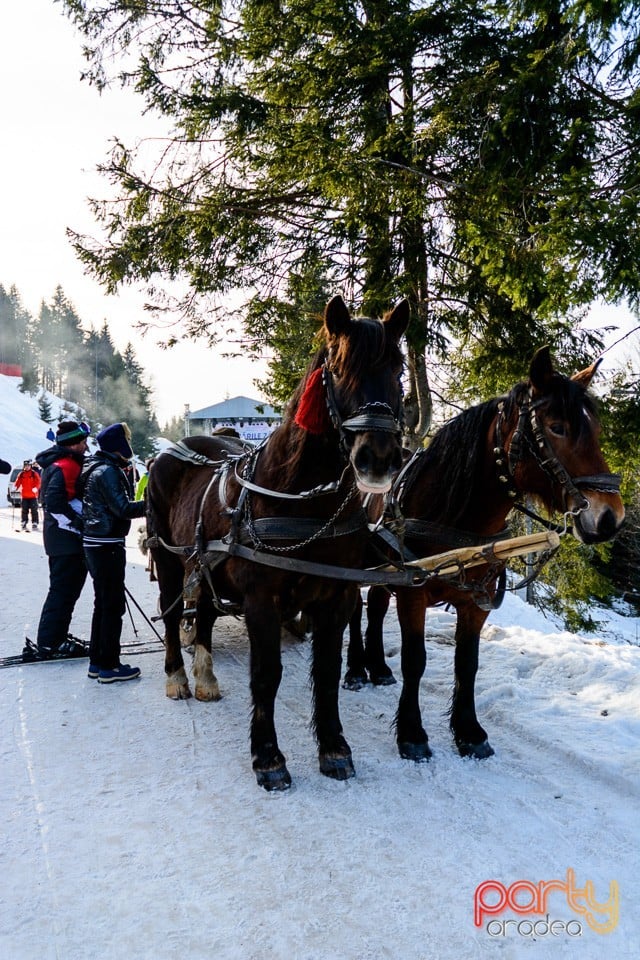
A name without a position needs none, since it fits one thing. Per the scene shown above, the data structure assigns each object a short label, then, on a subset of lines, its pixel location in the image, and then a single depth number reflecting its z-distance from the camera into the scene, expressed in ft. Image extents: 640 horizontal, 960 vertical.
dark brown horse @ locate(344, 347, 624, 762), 9.92
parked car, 79.87
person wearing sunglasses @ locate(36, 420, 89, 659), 18.22
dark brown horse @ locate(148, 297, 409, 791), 9.43
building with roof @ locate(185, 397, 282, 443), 116.78
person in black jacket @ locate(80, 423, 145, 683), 16.70
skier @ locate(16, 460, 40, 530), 57.06
